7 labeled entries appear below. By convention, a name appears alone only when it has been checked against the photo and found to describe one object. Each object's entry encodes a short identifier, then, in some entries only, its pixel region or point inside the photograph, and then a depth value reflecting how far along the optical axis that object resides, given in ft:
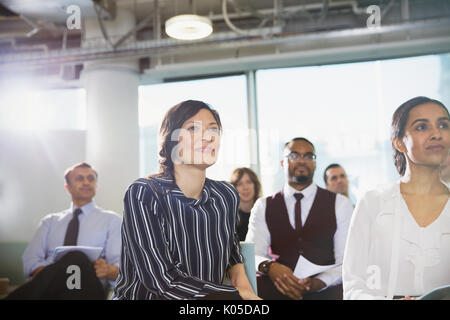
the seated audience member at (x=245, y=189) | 7.63
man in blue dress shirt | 7.95
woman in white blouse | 7.02
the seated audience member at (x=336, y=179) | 7.93
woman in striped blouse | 6.31
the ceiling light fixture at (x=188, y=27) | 8.84
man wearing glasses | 7.57
